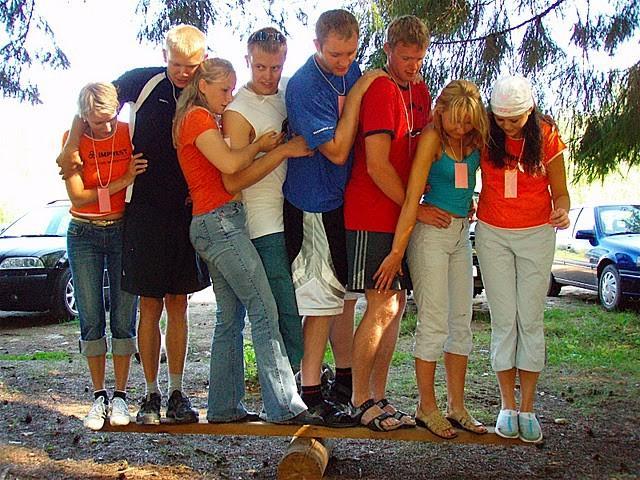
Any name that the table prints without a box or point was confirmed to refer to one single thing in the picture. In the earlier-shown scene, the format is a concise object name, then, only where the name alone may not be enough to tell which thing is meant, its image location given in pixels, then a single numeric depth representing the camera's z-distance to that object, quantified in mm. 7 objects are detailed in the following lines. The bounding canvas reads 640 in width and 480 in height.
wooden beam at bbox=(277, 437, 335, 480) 3865
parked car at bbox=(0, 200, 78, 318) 10031
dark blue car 10727
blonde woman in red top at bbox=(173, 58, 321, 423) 3648
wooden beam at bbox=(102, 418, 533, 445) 3768
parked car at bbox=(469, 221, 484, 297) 10915
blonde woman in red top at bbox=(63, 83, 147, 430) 3949
